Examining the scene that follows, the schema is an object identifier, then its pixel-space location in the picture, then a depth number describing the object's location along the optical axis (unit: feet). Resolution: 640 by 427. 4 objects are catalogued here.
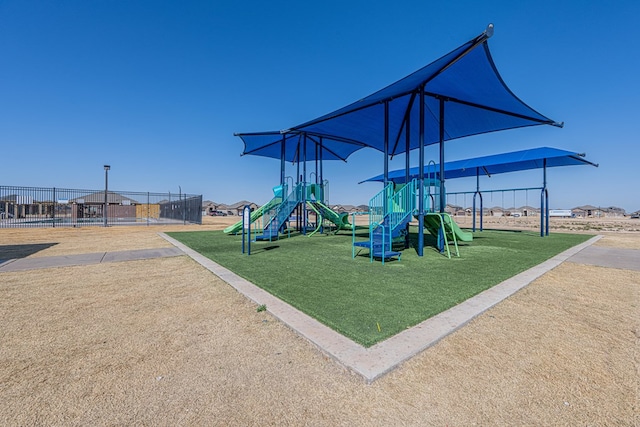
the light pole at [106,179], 66.13
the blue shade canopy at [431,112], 23.38
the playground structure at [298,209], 45.83
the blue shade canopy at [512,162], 47.58
